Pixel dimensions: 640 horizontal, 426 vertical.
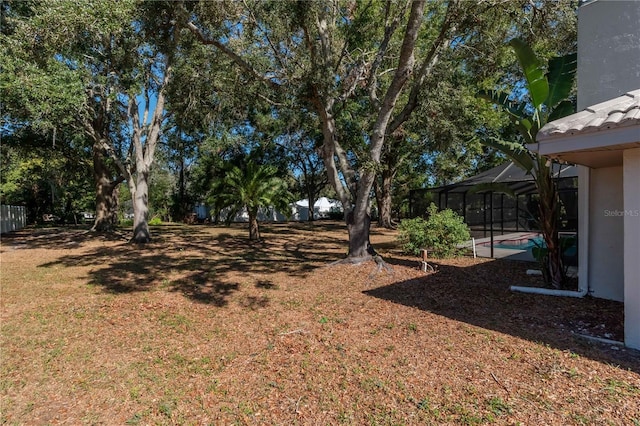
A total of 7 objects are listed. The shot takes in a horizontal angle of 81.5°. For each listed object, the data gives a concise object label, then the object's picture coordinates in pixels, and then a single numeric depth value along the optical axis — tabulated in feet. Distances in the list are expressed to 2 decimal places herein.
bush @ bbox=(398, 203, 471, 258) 32.81
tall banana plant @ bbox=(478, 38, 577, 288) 21.01
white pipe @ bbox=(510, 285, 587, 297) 19.75
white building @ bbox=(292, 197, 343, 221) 143.15
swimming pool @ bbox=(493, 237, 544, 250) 43.01
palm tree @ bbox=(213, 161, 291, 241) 47.19
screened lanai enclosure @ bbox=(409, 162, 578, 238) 38.75
